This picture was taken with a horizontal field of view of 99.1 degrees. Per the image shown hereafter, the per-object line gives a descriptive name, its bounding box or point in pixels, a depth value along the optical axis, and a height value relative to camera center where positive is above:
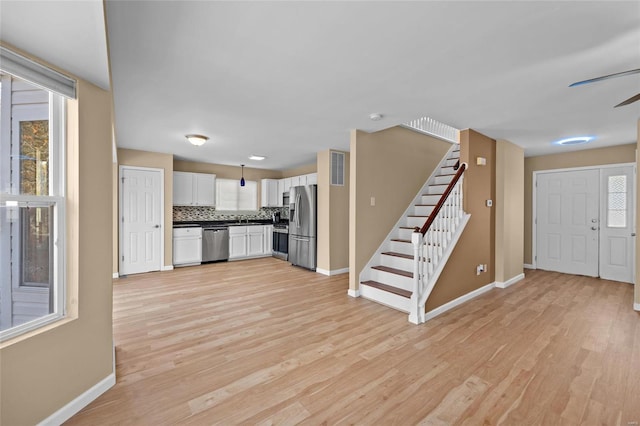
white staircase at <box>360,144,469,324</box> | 3.16 -0.62
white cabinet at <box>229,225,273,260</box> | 6.63 -0.75
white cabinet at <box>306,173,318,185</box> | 6.06 +0.75
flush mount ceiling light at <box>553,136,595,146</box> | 4.33 +1.18
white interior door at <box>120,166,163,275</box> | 5.12 -0.16
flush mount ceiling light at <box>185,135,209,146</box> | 4.20 +1.13
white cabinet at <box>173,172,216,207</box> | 6.12 +0.53
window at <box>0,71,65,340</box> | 1.43 +0.03
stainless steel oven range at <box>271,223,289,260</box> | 6.68 -0.74
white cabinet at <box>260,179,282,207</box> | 7.50 +0.52
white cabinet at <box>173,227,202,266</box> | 5.83 -0.76
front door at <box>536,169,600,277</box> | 5.07 -0.17
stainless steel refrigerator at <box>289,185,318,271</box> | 5.57 -0.29
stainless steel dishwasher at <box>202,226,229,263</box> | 6.20 -0.73
